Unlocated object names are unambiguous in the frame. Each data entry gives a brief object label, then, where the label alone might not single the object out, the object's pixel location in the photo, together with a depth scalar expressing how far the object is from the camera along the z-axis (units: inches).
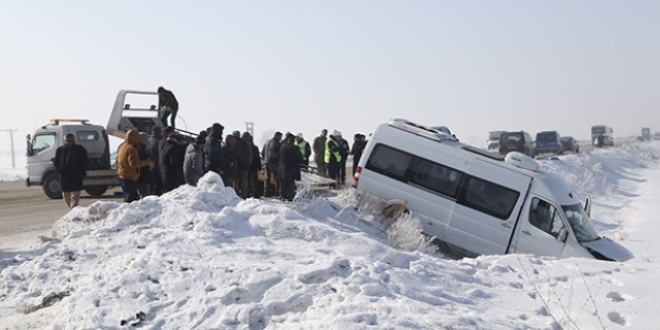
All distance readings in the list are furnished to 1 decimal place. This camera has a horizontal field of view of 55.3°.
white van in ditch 461.9
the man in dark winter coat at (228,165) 508.4
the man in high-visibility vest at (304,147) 741.1
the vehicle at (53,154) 722.8
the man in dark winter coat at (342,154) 769.6
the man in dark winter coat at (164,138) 477.8
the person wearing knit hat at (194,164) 460.4
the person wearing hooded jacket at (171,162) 464.4
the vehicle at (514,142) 1479.5
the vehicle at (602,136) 2674.7
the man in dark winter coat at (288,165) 570.6
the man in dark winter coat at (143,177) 460.1
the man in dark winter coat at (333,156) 750.5
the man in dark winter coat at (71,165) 468.6
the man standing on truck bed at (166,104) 687.1
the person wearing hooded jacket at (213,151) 495.1
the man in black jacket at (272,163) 616.1
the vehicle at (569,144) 2123.5
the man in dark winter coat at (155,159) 499.2
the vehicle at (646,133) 4800.7
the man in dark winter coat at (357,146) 780.6
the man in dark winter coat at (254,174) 600.4
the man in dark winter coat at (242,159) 551.8
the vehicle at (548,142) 1851.6
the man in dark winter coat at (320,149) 783.1
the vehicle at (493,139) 1878.7
